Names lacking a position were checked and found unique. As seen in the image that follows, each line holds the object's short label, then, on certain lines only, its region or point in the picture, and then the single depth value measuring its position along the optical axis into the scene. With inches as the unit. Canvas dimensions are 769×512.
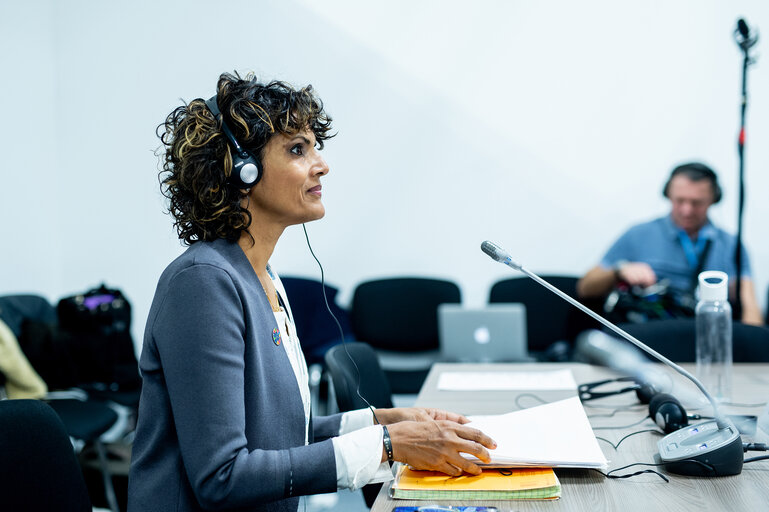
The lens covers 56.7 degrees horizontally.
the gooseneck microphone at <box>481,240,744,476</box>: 45.2
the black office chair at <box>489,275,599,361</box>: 148.6
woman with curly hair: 41.1
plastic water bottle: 67.8
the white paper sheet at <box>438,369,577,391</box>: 73.3
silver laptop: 97.9
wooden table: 41.6
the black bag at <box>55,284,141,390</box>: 132.2
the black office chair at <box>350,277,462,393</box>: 151.9
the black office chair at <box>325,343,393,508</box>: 64.9
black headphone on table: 55.0
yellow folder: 42.6
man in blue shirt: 132.3
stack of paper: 45.3
